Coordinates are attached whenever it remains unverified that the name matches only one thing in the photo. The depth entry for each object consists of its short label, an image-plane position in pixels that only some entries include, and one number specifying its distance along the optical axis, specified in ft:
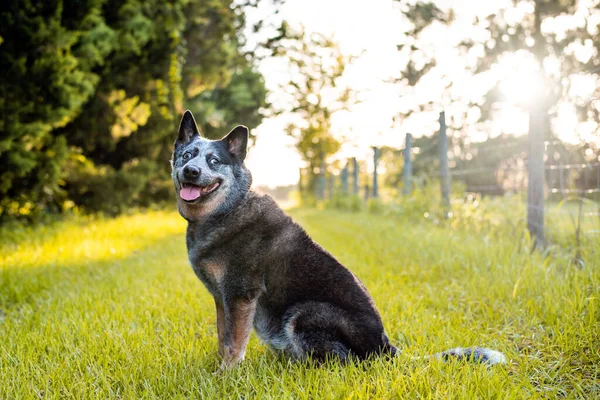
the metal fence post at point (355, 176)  56.03
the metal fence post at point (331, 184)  70.16
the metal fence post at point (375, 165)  47.76
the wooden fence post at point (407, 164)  36.22
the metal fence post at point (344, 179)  61.93
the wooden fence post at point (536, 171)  18.92
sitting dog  8.82
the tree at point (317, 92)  75.09
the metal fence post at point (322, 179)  76.54
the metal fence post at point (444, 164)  28.81
